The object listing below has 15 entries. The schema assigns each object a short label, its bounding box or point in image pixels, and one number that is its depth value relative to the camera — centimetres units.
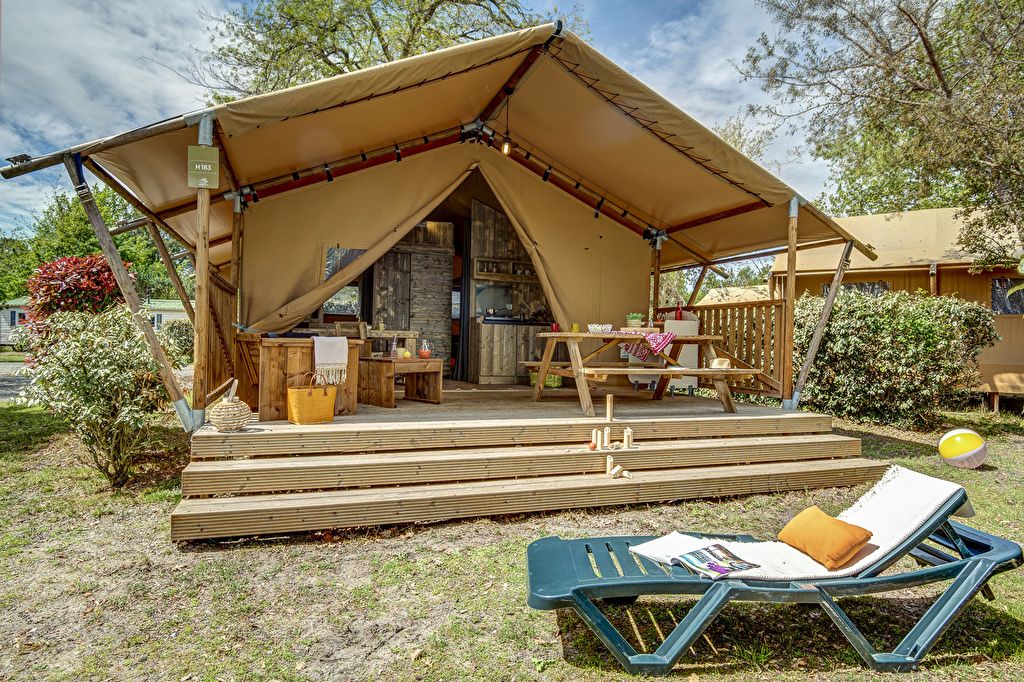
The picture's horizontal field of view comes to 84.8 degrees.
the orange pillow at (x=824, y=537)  269
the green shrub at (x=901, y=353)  762
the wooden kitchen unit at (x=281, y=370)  463
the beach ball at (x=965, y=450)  584
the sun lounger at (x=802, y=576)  238
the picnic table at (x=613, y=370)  541
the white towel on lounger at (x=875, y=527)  262
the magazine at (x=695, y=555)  255
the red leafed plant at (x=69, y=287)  768
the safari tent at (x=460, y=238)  418
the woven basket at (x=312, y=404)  442
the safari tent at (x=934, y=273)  1020
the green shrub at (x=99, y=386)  464
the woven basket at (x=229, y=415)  404
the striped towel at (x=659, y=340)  580
